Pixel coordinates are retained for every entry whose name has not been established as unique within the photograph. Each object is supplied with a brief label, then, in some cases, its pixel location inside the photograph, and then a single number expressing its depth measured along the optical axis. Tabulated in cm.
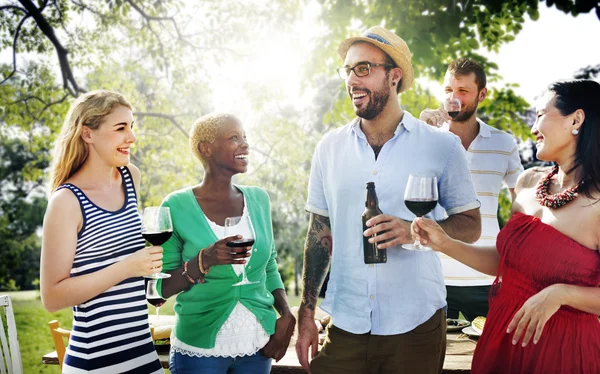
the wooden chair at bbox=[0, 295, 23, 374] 347
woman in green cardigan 270
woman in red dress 231
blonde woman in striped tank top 244
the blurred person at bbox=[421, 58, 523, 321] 417
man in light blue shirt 268
